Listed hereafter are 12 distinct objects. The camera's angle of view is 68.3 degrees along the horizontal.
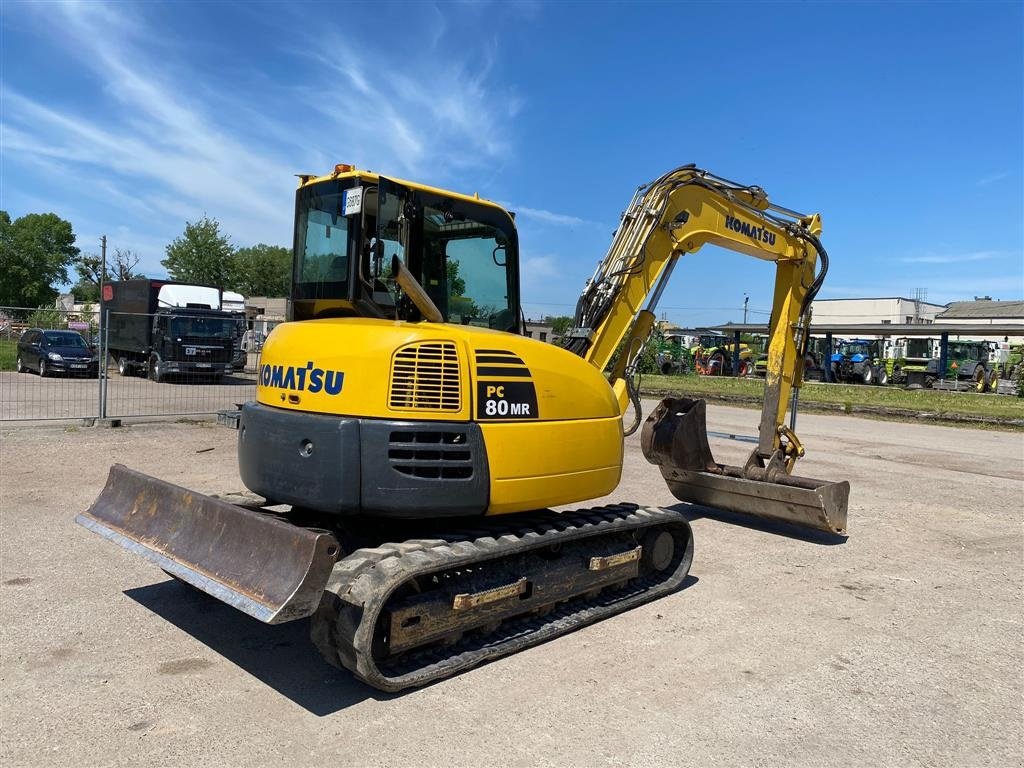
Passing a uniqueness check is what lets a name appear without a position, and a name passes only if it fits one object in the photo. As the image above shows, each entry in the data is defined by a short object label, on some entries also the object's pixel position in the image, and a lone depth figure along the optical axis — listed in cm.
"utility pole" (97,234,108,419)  1229
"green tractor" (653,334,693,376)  4028
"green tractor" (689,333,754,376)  4359
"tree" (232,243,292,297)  6888
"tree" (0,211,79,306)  6744
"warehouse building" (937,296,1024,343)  6175
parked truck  2158
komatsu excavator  394
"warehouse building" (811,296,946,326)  8106
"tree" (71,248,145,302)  5666
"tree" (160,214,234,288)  5378
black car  2230
